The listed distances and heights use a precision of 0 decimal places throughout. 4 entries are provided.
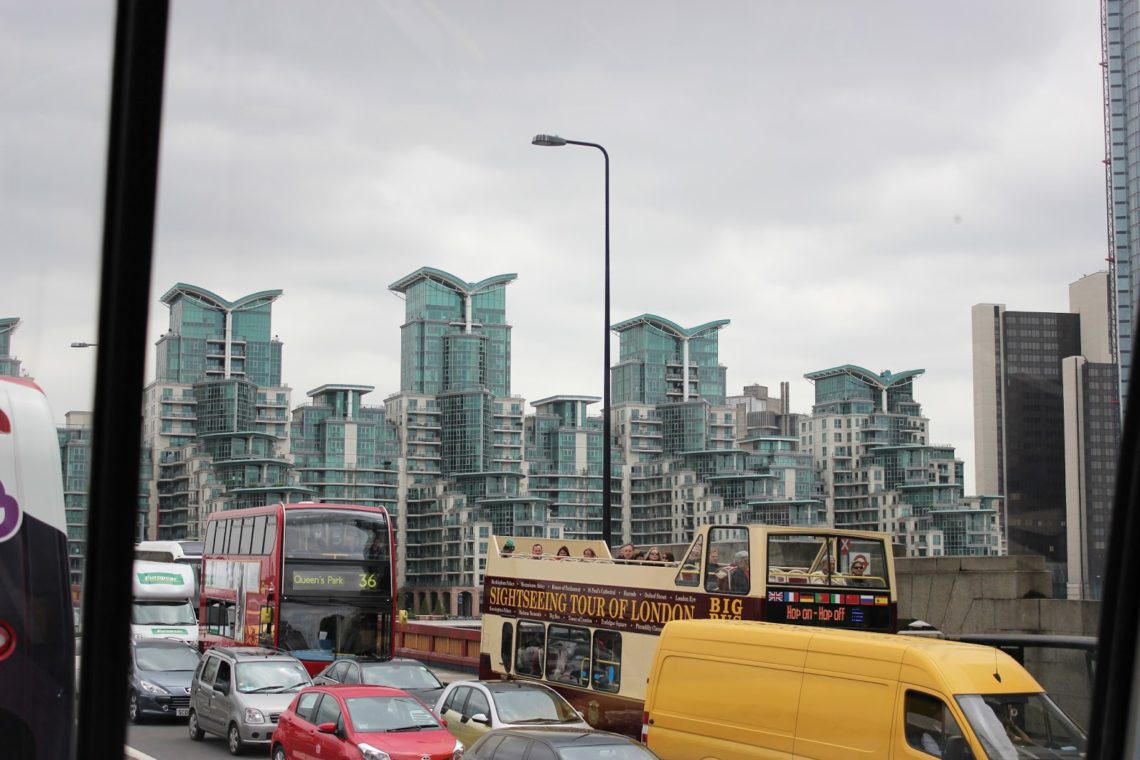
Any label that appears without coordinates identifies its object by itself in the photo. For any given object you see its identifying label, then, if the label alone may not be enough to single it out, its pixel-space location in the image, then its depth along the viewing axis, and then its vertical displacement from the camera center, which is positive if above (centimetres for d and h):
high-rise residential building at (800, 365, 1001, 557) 13800 +169
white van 2302 -278
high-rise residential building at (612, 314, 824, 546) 15062 +171
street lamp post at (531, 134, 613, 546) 2100 +24
